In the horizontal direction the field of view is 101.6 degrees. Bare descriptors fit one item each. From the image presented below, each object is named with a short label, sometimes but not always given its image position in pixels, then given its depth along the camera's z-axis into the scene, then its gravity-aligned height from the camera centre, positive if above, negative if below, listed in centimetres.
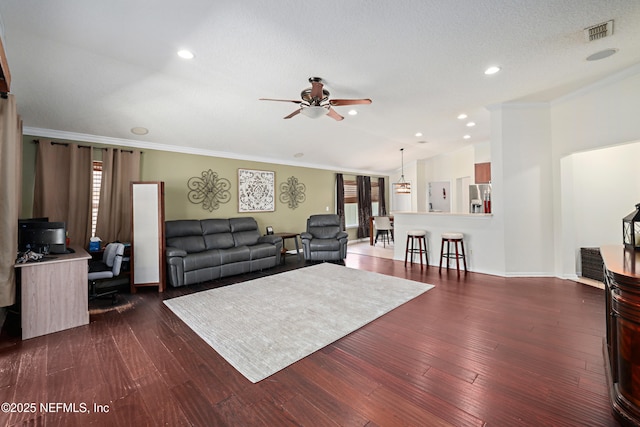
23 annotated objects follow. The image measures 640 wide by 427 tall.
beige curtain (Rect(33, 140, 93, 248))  391 +50
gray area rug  230 -114
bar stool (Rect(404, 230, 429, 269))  536 -59
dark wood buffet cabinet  137 -69
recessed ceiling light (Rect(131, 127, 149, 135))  439 +149
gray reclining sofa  429 -61
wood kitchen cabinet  667 +108
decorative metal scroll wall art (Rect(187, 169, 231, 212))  551 +60
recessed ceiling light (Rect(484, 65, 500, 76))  314 +177
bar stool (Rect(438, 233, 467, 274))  480 -53
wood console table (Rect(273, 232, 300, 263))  614 -48
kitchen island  462 -37
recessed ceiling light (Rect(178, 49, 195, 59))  278 +177
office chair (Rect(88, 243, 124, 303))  346 -66
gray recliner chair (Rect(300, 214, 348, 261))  589 -70
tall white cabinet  410 -28
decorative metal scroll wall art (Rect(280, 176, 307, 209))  705 +66
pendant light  798 +84
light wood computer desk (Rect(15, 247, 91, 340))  264 -80
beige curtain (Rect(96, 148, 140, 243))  436 +42
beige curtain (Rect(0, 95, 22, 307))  246 +21
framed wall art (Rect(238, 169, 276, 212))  622 +65
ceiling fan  322 +147
